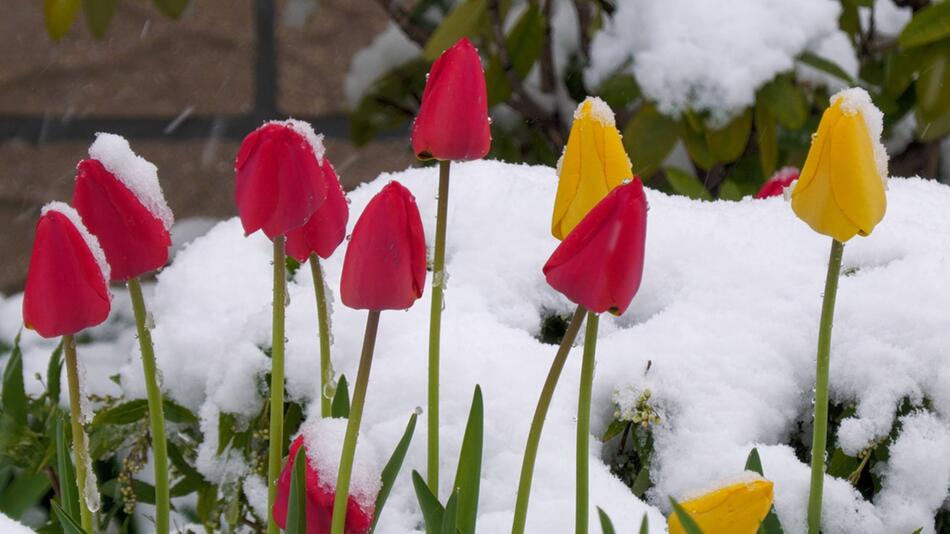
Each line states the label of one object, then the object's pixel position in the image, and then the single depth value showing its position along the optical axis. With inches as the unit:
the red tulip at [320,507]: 63.8
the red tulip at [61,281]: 61.2
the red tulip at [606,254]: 59.3
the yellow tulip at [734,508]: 59.5
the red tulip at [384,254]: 60.6
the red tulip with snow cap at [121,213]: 62.2
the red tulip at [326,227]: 63.7
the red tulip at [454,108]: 63.6
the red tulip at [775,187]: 80.4
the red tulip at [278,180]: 61.6
